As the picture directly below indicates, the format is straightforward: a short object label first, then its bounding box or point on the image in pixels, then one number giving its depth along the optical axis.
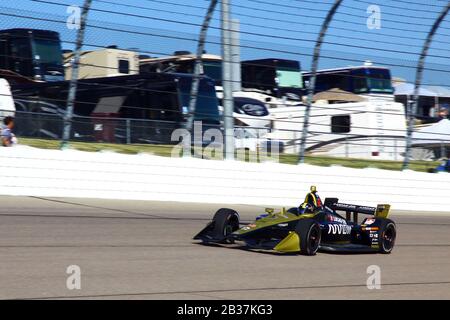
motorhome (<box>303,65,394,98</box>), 17.91
